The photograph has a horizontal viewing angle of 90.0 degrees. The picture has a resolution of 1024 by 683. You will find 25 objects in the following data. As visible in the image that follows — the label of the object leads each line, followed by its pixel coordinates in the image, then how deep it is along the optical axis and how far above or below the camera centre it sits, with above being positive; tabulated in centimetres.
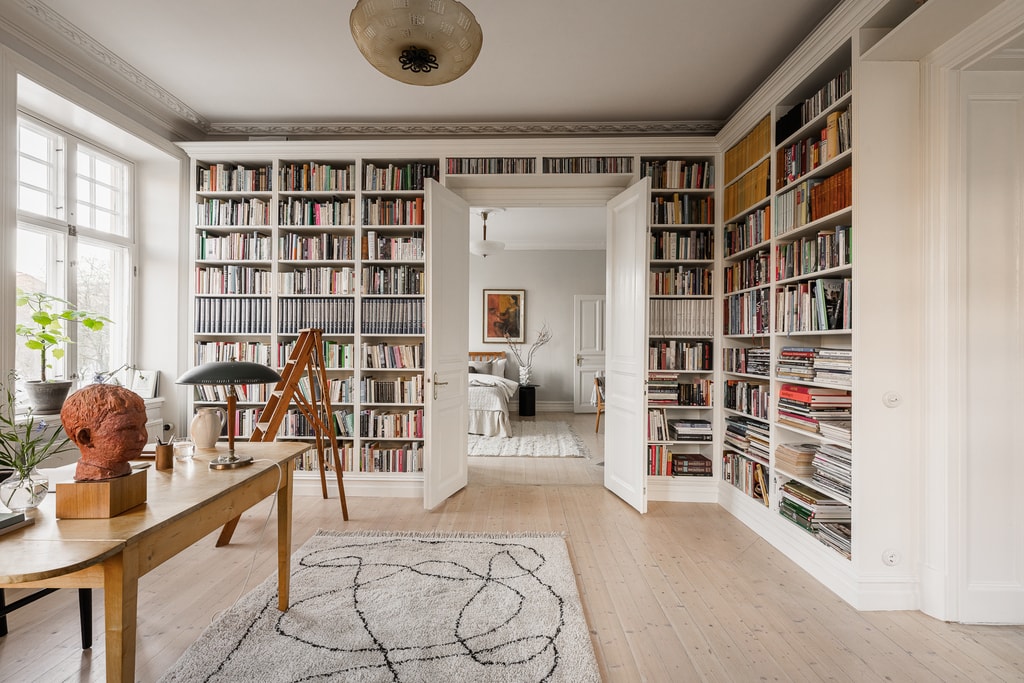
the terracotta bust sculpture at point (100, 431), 139 -24
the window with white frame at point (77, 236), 334 +75
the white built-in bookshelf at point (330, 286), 413 +46
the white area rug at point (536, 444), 569 -119
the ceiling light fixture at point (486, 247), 686 +132
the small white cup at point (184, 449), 209 -45
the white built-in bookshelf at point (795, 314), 264 +19
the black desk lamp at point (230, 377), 198 -13
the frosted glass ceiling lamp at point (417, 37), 171 +106
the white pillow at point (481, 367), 823 -37
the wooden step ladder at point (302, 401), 327 -39
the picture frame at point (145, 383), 408 -33
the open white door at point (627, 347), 368 -2
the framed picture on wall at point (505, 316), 881 +48
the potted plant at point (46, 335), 306 +4
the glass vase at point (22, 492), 137 -41
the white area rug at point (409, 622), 189 -120
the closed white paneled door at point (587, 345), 872 -1
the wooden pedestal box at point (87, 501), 137 -43
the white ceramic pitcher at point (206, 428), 222 -37
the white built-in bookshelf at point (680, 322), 401 +18
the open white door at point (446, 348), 370 -3
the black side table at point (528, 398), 822 -88
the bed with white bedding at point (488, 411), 654 -87
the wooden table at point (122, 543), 113 -49
